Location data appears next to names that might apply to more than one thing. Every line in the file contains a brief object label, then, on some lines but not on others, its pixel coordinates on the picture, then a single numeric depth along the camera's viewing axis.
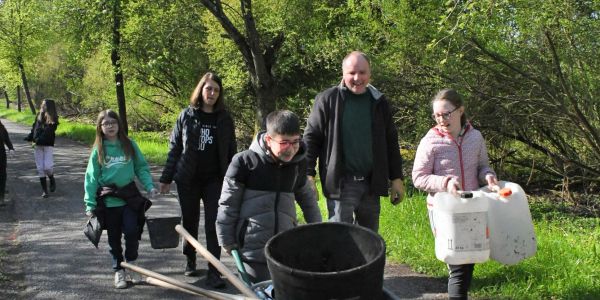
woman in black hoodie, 4.81
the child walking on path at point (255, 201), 3.34
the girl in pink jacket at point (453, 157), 3.70
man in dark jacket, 4.16
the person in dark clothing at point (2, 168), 9.12
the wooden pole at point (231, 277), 2.47
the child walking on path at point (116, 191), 4.98
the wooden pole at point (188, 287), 2.47
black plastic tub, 2.10
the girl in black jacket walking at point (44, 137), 9.73
